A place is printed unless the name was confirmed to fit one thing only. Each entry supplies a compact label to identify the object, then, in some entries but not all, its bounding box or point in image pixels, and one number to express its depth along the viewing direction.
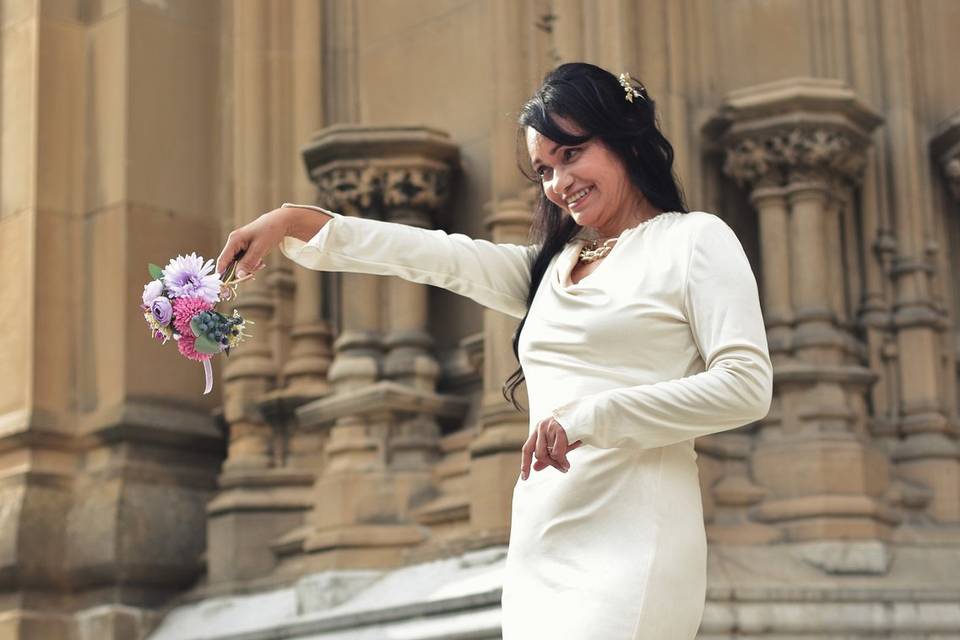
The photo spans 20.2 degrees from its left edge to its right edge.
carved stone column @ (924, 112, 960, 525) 8.32
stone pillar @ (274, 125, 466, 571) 8.82
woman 3.06
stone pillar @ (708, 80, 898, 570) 8.00
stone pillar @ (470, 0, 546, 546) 8.10
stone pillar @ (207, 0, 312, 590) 9.39
